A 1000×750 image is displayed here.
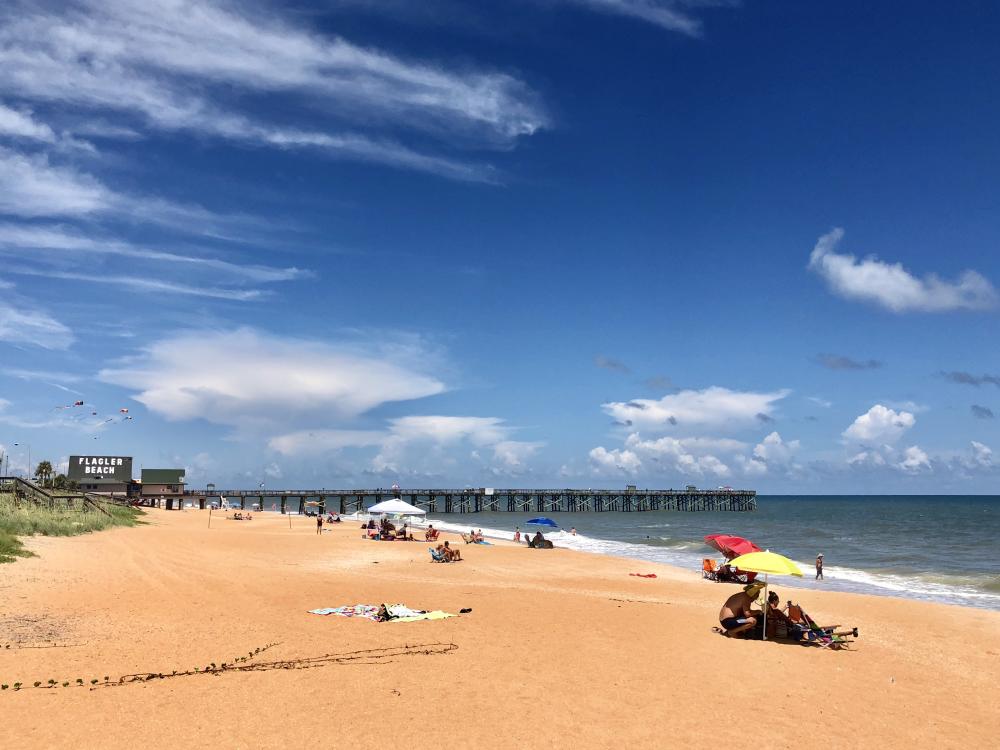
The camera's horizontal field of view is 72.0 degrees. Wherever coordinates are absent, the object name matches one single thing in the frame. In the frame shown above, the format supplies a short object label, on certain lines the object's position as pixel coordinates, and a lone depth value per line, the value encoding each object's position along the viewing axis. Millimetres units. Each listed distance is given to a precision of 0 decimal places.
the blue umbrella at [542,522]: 34344
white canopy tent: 33938
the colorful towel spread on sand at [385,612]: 11758
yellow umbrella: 11294
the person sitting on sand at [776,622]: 11836
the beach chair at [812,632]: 11539
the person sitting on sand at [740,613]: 11883
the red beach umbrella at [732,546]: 15016
